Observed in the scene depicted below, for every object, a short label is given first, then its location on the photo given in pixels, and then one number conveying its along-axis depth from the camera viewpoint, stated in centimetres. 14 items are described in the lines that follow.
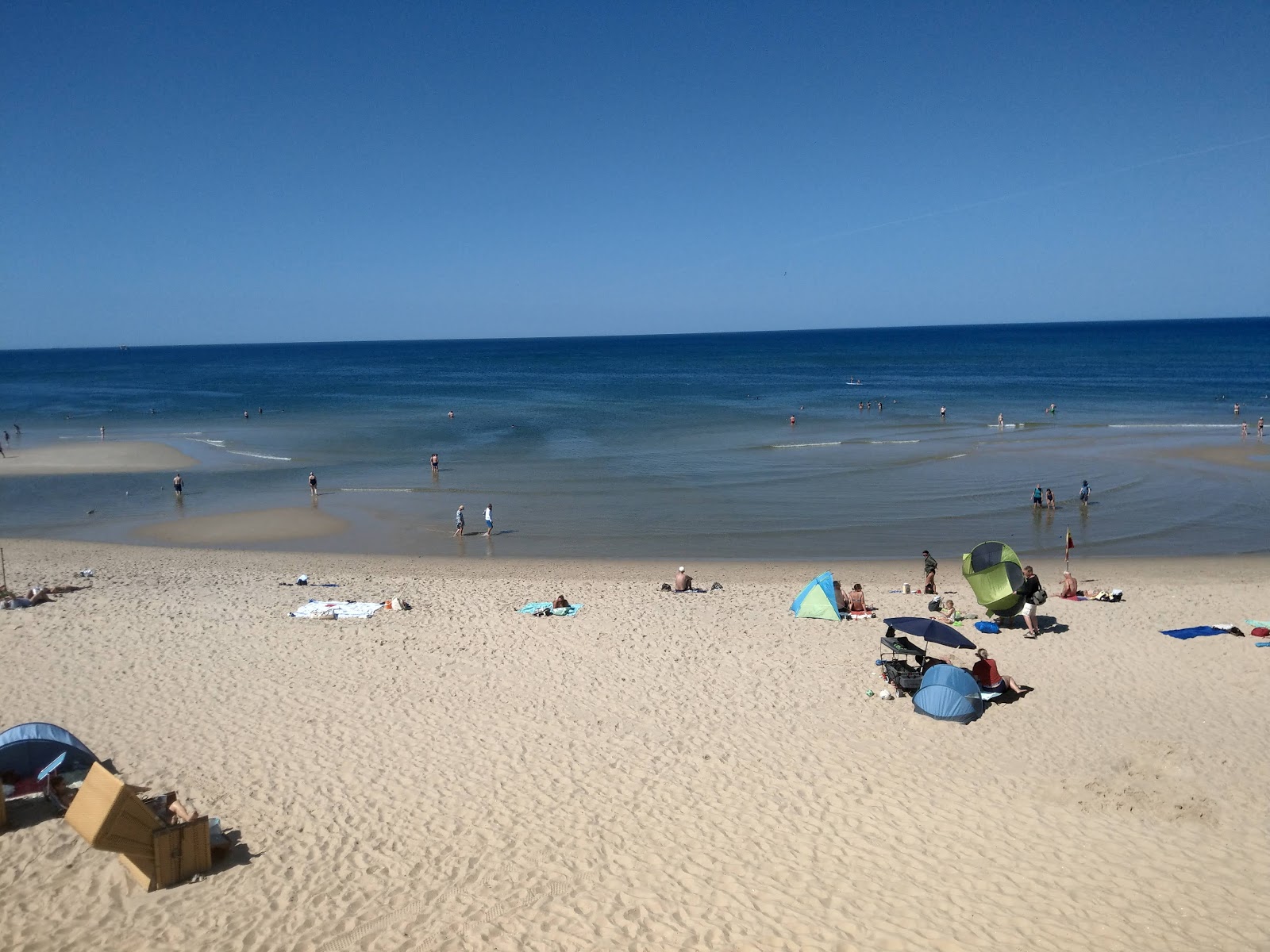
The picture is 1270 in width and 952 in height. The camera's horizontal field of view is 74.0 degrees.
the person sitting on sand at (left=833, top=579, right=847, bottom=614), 1769
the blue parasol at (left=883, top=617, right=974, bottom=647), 1371
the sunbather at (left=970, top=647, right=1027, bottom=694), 1316
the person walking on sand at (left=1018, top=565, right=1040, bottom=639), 1625
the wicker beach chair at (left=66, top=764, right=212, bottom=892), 806
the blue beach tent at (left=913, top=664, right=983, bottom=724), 1236
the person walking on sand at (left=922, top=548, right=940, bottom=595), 1988
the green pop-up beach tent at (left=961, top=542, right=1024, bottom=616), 1658
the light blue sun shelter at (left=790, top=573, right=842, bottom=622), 1747
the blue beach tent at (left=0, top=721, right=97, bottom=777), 981
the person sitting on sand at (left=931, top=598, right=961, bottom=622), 1720
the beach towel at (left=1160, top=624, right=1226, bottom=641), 1599
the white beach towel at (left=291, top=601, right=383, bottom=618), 1772
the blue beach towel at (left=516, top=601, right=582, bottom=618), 1800
